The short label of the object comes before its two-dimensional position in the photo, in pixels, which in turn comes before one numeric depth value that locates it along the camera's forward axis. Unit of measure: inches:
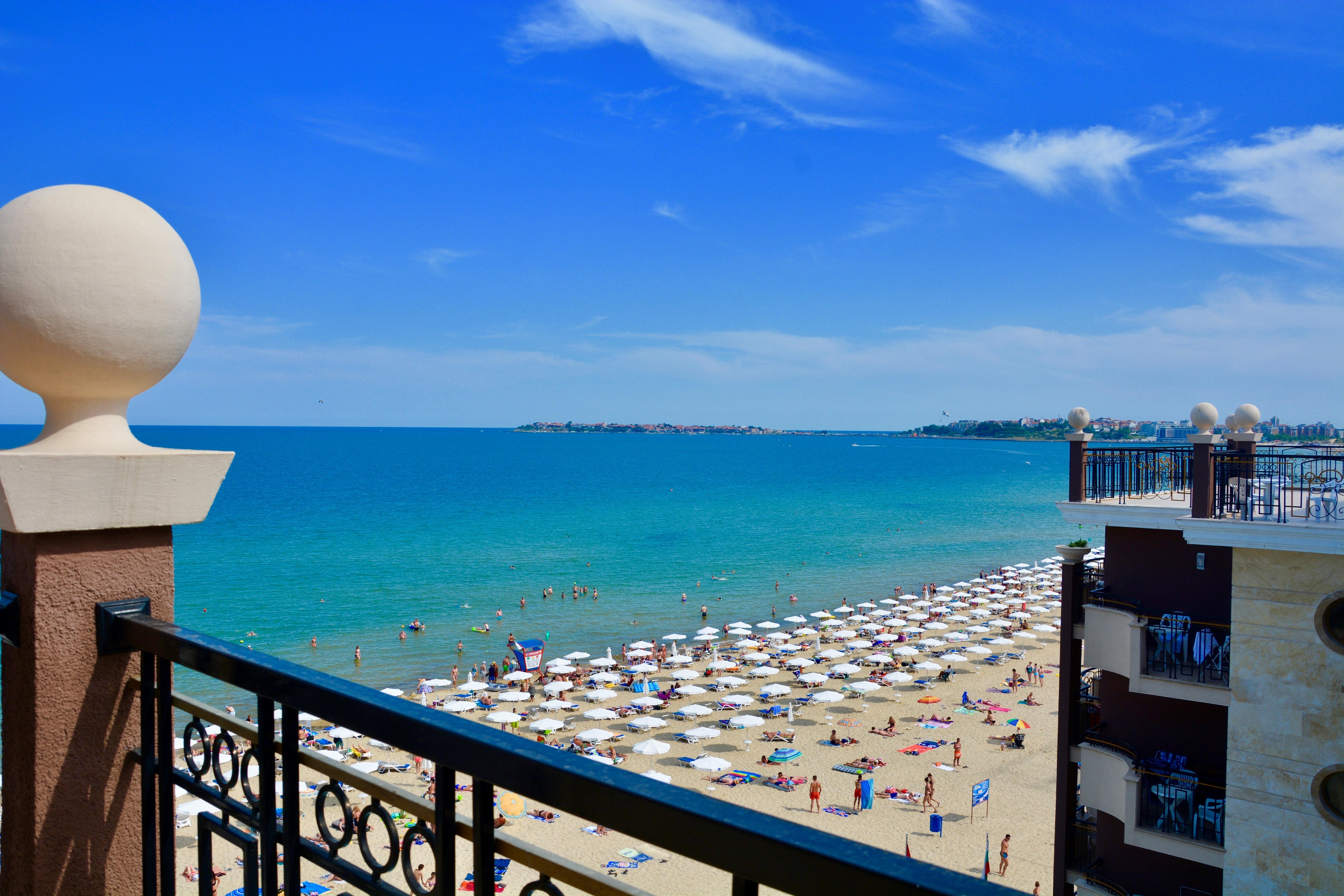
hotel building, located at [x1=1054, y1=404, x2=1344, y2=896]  392.5
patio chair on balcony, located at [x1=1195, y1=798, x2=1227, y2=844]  442.6
